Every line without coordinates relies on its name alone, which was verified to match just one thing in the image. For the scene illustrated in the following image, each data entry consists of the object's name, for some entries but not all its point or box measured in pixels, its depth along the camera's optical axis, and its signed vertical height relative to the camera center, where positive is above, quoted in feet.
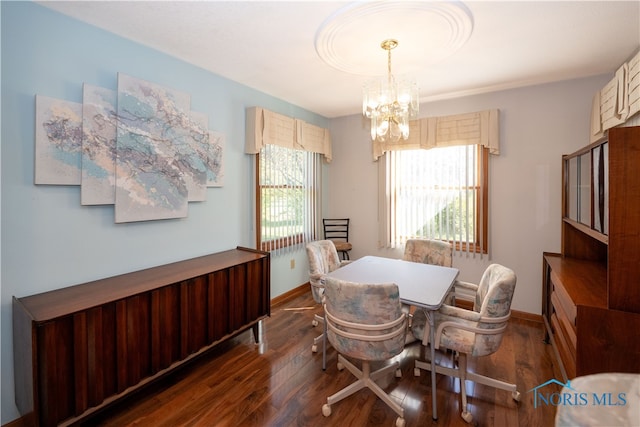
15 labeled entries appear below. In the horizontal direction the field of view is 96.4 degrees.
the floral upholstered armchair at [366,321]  5.30 -2.12
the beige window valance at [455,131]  10.69 +3.16
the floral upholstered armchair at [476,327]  5.71 -2.43
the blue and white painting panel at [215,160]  9.08 +1.67
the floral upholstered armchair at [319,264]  8.27 -1.66
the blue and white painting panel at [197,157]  8.42 +1.63
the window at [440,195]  11.27 +0.66
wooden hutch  4.65 -1.26
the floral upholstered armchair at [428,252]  9.47 -1.39
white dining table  5.92 -1.73
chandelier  6.97 +2.66
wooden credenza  4.81 -2.46
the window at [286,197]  11.23 +0.63
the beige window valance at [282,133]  10.32 +3.23
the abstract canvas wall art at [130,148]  5.94 +1.55
